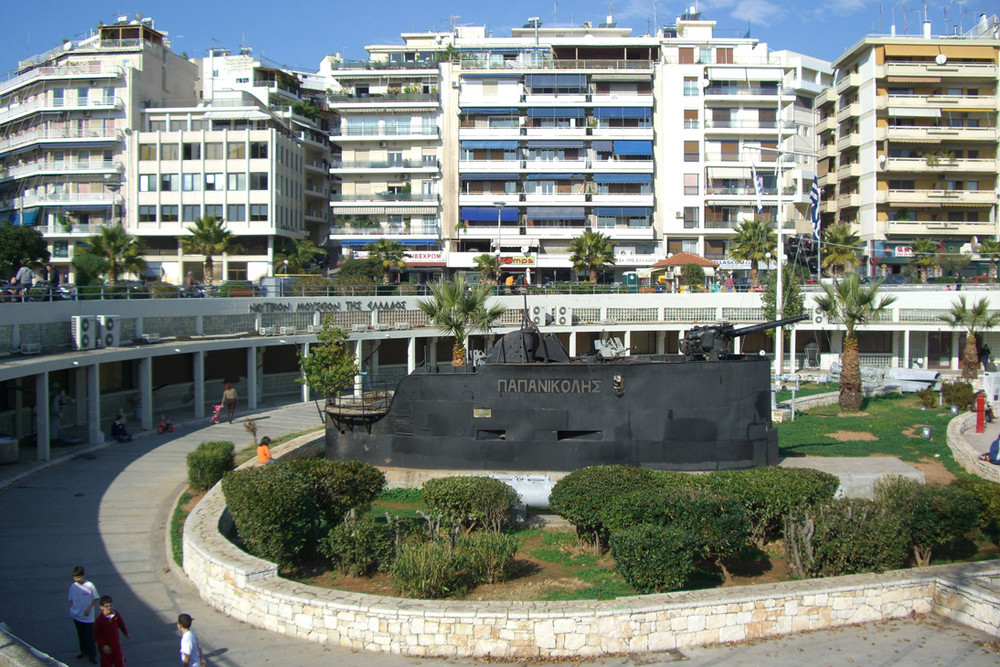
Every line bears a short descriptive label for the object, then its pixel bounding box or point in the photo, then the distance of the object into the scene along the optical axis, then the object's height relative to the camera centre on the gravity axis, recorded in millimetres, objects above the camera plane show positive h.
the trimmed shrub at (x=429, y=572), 10898 -3797
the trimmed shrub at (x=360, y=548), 12125 -3800
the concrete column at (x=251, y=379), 26906 -2579
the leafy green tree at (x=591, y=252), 46281 +3311
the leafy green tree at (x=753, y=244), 44656 +3754
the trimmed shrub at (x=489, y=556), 11859 -3875
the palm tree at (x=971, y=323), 34156 -620
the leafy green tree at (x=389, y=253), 47500 +3284
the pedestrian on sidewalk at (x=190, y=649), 8906 -3977
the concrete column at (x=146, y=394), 22109 -2569
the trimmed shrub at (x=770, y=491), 13586 -3248
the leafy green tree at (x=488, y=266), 46969 +2467
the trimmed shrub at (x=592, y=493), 13414 -3276
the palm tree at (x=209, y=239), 42562 +3693
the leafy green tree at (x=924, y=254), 48156 +3386
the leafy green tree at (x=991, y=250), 46706 +3891
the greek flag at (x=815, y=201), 33188 +4599
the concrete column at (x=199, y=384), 24406 -2522
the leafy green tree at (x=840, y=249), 47750 +3742
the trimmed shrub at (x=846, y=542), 11891 -3628
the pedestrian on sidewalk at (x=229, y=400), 23688 -2919
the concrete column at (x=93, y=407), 19953 -2664
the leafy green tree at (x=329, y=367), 21453 -1723
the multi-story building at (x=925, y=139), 54719 +12039
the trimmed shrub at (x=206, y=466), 16203 -3399
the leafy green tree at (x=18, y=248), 36594 +2645
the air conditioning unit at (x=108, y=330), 22047 -746
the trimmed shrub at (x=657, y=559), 11164 -3650
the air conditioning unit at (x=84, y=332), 21094 -768
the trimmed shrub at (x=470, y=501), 14312 -3610
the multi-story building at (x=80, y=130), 54500 +12401
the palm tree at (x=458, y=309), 26366 -104
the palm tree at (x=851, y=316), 27719 -281
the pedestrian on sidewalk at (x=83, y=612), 9656 -3860
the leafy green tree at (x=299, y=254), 49747 +3429
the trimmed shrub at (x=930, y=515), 12578 -3363
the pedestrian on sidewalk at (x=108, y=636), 8969 -3892
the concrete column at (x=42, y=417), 17797 -2608
